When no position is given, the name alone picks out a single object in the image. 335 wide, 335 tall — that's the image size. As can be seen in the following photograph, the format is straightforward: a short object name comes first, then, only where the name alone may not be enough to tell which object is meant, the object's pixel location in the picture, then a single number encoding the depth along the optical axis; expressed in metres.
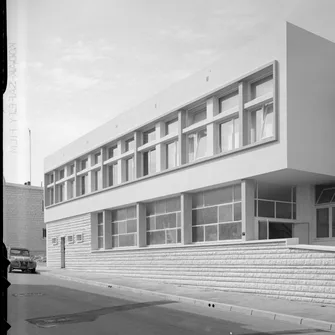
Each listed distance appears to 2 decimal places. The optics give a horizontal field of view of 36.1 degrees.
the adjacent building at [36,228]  55.22
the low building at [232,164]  18.00
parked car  32.75
